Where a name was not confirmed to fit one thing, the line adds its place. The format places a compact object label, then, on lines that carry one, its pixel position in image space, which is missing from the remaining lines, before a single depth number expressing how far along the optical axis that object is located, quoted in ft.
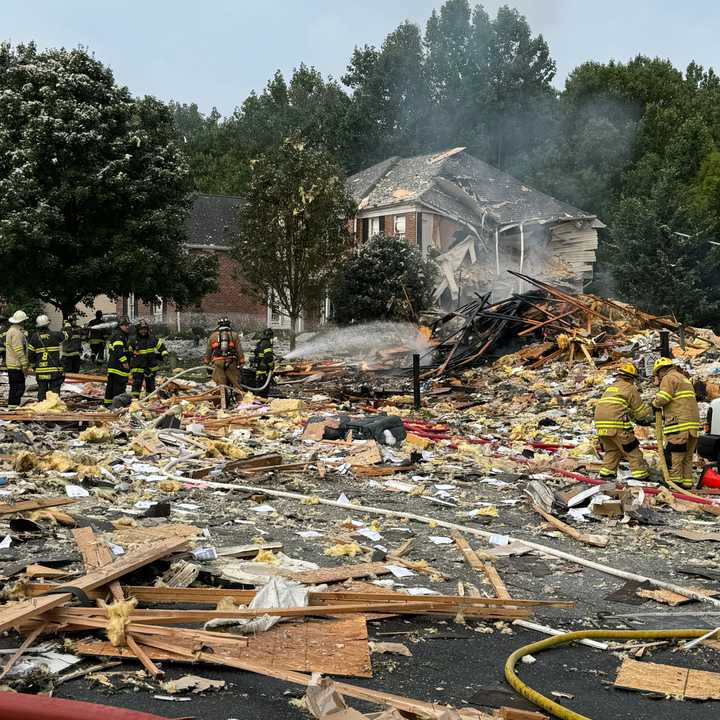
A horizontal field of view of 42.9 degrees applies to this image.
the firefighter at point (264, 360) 56.39
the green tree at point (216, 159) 182.70
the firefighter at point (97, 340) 70.59
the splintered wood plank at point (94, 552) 16.58
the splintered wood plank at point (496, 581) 19.48
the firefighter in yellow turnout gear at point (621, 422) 34.58
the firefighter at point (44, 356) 50.11
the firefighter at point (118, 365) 50.19
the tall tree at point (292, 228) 93.81
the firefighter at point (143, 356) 53.06
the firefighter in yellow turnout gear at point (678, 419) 33.50
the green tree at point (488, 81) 170.71
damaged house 113.80
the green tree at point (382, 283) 102.01
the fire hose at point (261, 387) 55.88
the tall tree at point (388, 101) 175.32
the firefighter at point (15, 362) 48.55
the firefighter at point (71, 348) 62.23
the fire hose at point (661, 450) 33.40
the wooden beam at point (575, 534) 25.14
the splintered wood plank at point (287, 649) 14.33
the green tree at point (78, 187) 78.07
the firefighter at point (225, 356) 54.29
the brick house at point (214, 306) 132.57
